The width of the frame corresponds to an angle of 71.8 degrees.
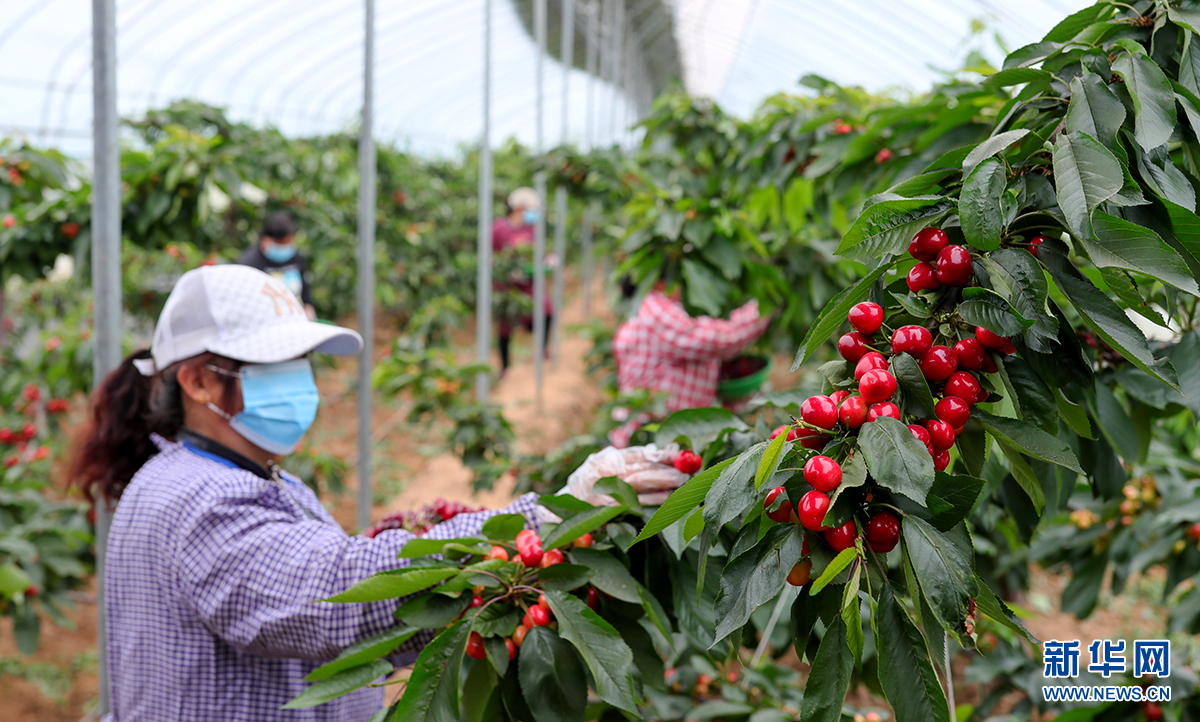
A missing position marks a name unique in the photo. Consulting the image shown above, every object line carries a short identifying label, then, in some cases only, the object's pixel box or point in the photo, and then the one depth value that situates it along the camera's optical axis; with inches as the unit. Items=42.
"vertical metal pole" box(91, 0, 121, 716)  61.6
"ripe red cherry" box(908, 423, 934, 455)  26.7
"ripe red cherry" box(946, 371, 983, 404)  28.2
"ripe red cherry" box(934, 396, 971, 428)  27.6
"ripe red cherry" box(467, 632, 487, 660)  36.8
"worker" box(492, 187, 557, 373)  281.6
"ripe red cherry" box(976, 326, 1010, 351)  29.0
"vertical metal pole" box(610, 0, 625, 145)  345.1
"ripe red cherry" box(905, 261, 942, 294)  30.4
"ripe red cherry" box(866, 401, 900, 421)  26.2
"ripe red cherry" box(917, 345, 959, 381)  28.4
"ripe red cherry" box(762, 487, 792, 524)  28.0
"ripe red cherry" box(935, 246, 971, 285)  29.3
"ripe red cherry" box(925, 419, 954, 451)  27.0
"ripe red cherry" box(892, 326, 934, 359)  28.6
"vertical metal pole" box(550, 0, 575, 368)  238.5
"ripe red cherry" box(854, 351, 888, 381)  27.6
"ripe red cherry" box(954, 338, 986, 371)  29.0
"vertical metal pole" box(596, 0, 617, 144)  343.0
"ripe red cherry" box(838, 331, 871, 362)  29.4
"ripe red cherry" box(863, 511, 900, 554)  25.8
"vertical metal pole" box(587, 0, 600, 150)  308.3
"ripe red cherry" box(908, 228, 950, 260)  30.5
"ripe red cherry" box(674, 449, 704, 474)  39.8
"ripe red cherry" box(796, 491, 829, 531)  24.5
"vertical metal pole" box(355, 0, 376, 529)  91.0
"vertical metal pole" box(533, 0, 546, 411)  202.1
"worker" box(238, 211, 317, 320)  158.4
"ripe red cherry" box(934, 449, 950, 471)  28.1
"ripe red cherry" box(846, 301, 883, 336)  28.9
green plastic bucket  119.9
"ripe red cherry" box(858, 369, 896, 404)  26.4
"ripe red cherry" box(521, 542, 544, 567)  37.3
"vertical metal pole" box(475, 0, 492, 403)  162.4
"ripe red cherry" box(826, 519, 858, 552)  25.8
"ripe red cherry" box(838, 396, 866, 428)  26.5
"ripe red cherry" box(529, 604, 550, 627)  35.9
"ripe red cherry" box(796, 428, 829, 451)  27.5
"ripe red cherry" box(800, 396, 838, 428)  26.6
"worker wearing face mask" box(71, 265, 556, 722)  43.3
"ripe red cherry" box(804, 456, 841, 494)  24.6
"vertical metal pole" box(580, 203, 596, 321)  325.2
